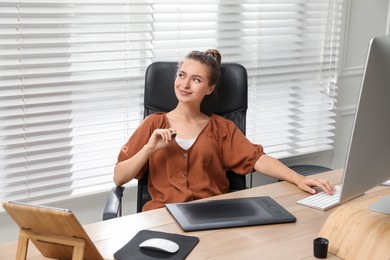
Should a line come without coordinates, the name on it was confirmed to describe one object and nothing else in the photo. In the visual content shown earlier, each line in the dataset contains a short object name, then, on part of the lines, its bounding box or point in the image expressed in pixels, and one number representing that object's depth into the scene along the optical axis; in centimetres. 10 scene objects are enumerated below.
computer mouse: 161
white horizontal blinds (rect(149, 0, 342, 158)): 309
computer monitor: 141
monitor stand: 176
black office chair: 252
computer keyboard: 202
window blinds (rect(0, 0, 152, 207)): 258
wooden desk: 165
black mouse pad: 161
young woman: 235
